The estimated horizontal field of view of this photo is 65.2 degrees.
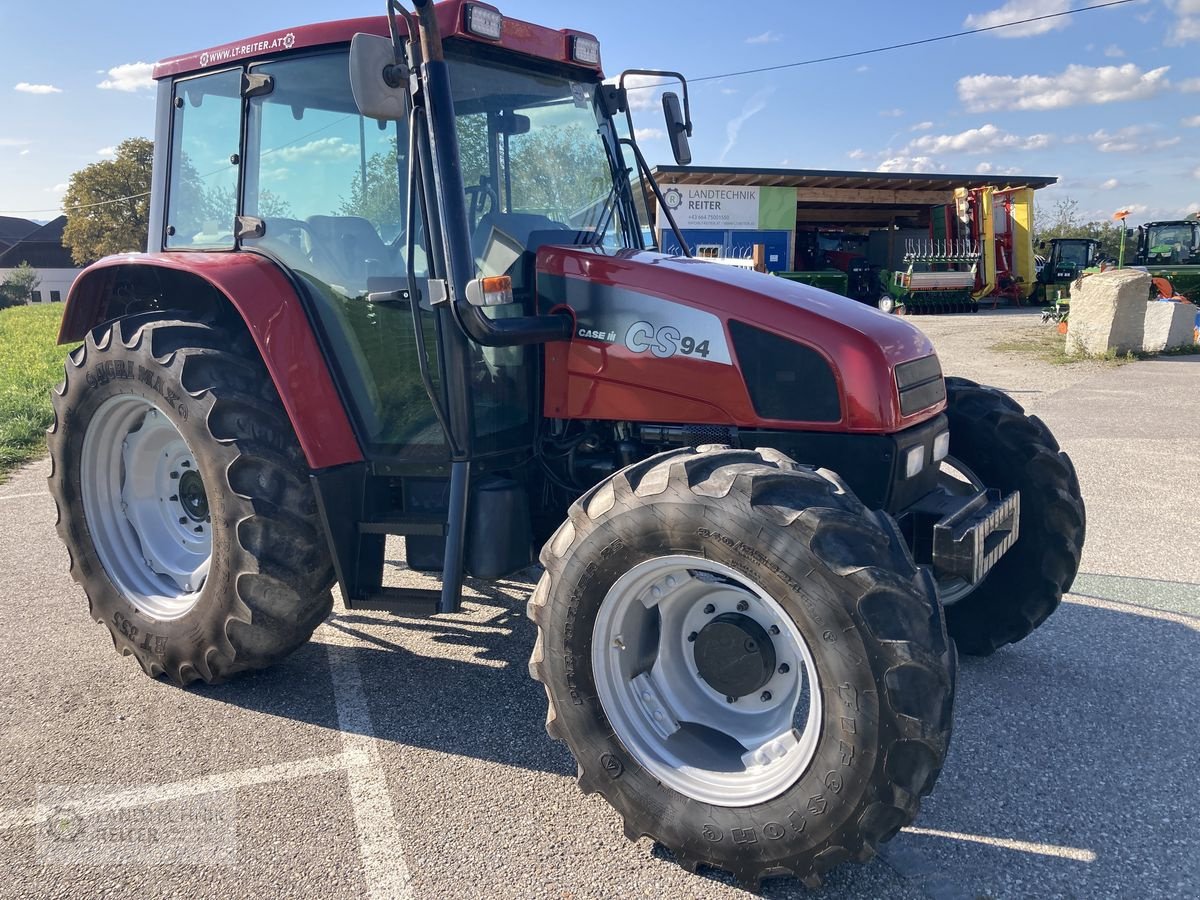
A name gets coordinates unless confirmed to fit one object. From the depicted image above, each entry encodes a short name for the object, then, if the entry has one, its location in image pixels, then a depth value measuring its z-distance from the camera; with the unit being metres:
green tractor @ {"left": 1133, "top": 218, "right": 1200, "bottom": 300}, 24.69
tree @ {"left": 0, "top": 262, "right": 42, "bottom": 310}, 54.60
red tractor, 2.48
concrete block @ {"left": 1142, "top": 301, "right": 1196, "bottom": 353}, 14.70
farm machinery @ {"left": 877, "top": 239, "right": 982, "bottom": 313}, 23.83
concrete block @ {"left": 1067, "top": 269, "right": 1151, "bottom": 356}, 14.16
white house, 72.94
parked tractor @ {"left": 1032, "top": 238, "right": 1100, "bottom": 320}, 26.84
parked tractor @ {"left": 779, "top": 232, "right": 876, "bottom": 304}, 28.20
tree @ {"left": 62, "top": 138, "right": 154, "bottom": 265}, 51.34
